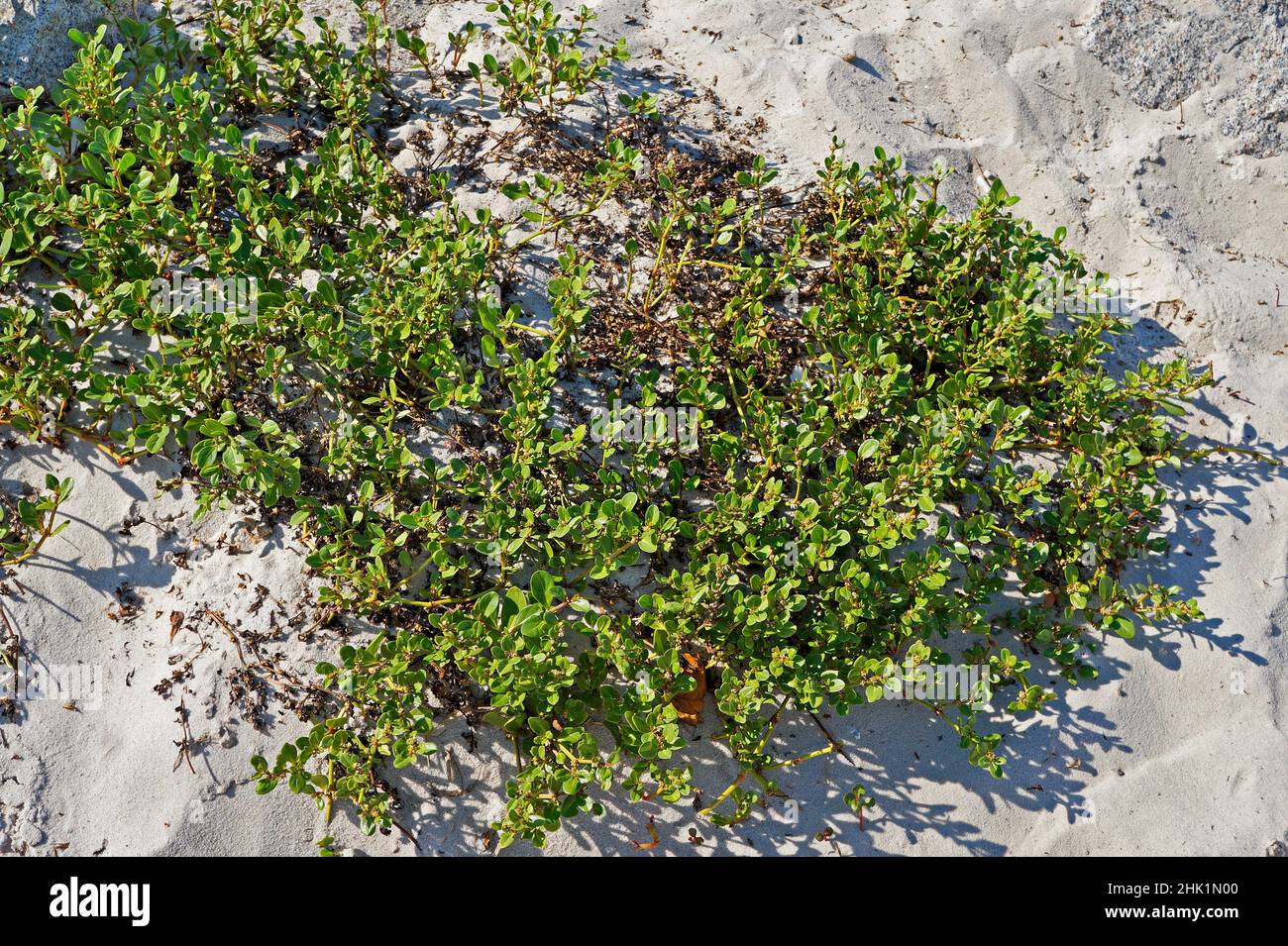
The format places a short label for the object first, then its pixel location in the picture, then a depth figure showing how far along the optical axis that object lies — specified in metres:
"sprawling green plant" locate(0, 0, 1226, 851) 2.86
